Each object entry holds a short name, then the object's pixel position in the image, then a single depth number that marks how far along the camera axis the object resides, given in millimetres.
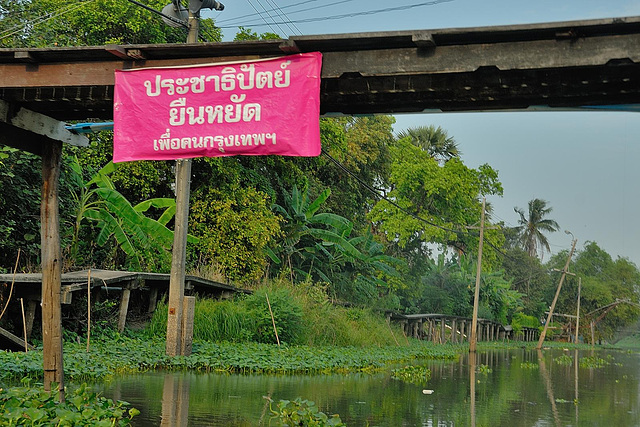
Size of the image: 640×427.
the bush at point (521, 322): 58375
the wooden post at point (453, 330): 42625
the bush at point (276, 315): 20128
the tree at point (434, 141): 49969
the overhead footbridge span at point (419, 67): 6785
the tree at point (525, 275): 69688
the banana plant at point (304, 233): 28109
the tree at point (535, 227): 73062
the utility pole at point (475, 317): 31061
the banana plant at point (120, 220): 19719
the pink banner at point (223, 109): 7715
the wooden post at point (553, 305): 46403
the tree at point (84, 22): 24391
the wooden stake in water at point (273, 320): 19475
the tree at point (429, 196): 41125
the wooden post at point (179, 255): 15898
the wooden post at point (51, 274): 9008
